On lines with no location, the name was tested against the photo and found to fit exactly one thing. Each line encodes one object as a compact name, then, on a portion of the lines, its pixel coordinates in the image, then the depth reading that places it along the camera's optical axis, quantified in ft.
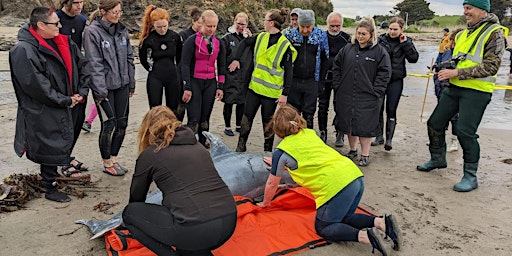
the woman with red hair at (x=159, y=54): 17.93
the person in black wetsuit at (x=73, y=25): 16.25
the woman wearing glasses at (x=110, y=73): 15.42
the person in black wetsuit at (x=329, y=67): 20.70
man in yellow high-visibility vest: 15.92
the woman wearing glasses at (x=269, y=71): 18.06
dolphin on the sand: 14.49
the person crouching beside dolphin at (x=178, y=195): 9.99
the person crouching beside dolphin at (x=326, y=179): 12.12
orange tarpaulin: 11.76
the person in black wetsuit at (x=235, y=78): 21.21
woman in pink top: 18.24
